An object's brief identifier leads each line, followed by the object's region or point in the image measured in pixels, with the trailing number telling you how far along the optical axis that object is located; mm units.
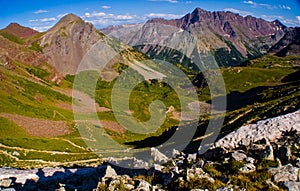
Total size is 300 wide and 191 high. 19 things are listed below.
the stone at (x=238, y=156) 21547
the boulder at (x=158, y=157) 28125
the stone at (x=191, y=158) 24320
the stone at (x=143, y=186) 19684
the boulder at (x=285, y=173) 18828
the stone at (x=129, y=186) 20028
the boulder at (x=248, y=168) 20191
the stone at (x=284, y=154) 20981
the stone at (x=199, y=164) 21658
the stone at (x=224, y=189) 18220
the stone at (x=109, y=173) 23178
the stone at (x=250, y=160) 21119
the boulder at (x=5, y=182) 30464
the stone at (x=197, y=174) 19680
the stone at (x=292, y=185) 17953
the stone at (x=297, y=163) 19859
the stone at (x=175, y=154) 29547
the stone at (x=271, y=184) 18231
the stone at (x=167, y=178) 20416
